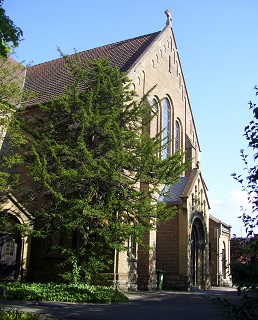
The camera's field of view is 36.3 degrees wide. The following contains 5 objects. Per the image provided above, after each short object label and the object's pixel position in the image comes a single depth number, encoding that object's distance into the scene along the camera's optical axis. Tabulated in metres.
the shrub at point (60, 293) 13.80
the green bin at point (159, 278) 21.59
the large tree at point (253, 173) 6.54
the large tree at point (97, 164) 15.73
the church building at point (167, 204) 20.16
